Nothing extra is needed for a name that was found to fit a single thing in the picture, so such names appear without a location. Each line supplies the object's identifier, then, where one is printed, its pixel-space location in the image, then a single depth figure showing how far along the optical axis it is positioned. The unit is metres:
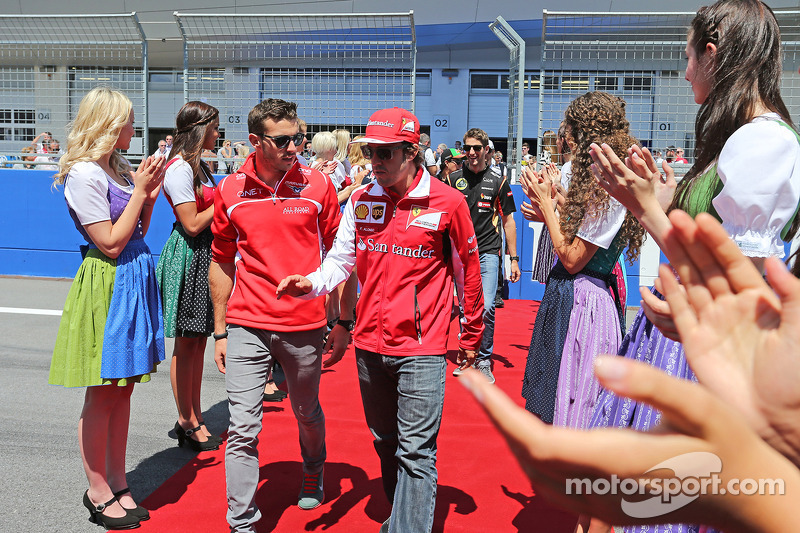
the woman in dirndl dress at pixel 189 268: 4.40
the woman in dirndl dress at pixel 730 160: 1.88
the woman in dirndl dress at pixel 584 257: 3.06
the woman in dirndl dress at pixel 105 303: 3.30
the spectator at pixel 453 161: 8.52
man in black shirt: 6.38
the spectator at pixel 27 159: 9.90
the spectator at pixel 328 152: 7.30
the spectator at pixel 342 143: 7.86
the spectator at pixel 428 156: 10.92
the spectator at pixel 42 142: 9.98
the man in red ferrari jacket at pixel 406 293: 3.10
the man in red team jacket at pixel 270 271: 3.45
